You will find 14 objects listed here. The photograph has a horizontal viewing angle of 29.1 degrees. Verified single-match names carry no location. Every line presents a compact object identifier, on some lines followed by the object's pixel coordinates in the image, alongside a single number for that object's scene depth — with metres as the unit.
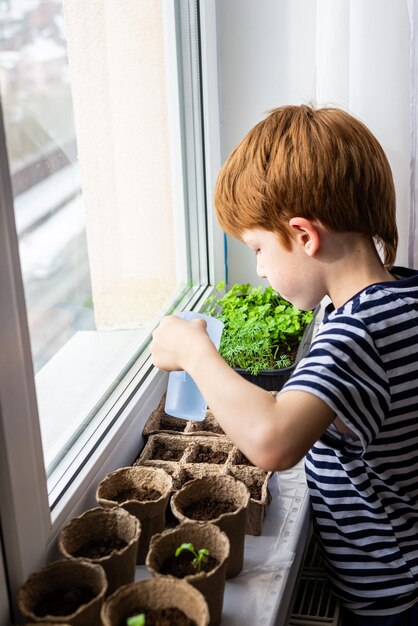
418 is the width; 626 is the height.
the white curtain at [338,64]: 1.35
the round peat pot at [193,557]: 0.88
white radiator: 1.15
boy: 0.91
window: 0.89
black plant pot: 1.37
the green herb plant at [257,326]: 1.41
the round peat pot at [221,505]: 0.99
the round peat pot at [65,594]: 0.81
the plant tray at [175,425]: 1.29
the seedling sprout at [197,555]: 0.90
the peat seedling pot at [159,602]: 0.81
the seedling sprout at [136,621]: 0.74
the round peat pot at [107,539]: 0.91
